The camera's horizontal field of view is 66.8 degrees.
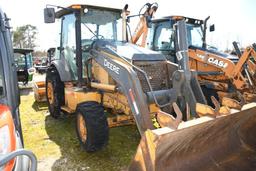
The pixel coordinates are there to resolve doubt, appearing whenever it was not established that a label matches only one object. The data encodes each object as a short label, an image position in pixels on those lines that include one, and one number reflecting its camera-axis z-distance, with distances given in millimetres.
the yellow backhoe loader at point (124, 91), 1879
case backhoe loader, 4376
